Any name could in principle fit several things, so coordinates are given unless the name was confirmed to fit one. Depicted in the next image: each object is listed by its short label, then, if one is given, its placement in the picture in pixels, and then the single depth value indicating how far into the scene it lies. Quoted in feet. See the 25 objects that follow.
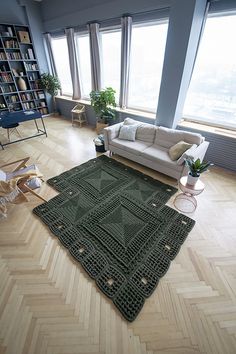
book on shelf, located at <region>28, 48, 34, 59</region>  17.35
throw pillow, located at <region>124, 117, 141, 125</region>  11.78
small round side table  7.26
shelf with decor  15.92
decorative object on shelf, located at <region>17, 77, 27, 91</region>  17.45
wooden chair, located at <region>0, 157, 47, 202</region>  7.41
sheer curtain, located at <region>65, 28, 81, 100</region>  15.32
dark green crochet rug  5.32
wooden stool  16.75
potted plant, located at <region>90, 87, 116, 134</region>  13.28
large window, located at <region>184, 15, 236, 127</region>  9.16
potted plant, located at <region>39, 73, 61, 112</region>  18.19
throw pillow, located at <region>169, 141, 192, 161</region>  9.02
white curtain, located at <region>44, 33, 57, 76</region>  17.56
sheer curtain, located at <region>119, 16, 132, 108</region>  11.49
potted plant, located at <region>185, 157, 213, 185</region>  6.99
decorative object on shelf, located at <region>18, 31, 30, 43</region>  16.33
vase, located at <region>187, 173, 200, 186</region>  7.15
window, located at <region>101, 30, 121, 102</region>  13.25
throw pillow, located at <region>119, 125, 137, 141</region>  11.21
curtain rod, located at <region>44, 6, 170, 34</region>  10.10
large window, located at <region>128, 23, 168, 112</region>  11.24
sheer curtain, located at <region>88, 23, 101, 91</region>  13.37
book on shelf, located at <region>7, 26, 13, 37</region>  15.65
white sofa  8.91
